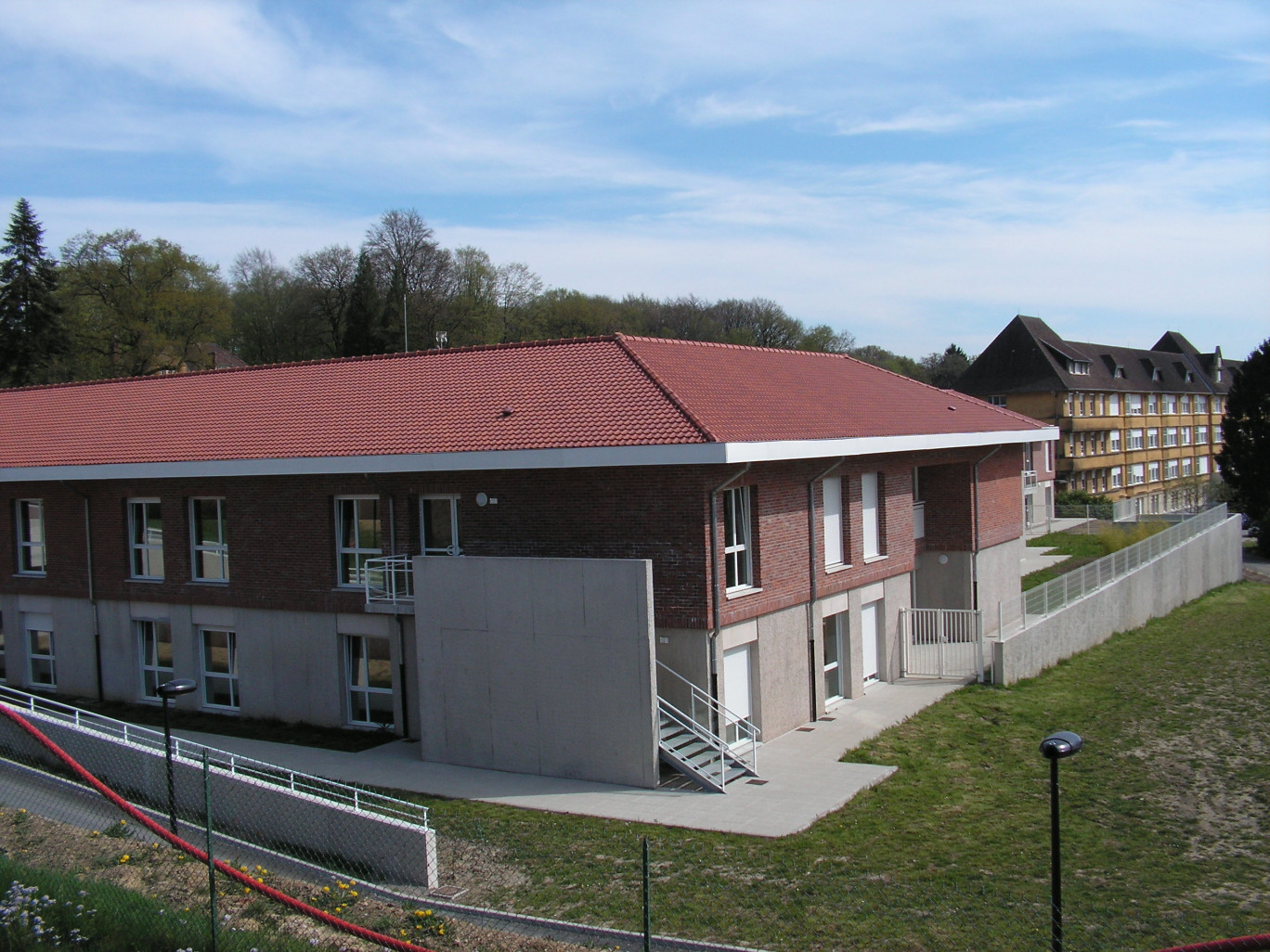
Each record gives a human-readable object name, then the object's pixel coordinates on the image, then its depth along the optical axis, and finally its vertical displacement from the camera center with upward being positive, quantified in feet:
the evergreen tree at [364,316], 193.36 +19.89
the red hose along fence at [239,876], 28.00 -12.99
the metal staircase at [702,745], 49.60 -15.51
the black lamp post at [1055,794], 25.94 -9.42
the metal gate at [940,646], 72.18 -16.02
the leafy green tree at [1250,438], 173.88 -6.29
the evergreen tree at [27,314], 180.65 +21.03
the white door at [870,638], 70.38 -14.87
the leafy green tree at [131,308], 186.91 +22.18
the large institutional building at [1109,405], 205.26 -0.18
